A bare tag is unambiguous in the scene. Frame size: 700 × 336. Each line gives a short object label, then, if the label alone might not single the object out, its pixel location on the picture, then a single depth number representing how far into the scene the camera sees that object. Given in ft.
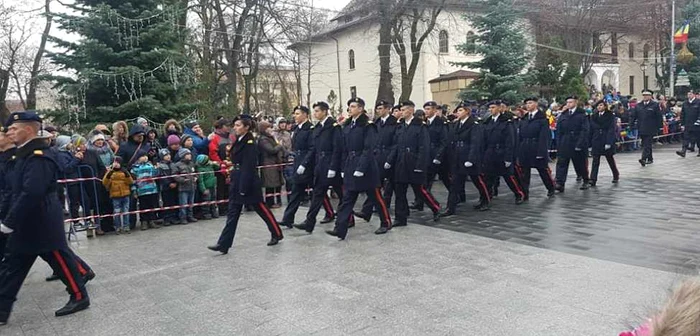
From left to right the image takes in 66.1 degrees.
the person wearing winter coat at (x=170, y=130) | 33.55
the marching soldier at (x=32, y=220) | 15.79
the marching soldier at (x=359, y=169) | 25.40
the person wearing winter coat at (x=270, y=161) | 36.22
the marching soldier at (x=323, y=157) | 26.78
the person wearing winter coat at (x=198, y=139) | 34.63
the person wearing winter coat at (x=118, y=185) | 28.84
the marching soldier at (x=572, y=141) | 37.09
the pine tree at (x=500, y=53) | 64.75
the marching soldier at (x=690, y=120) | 54.08
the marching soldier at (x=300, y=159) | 27.94
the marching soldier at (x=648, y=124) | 49.70
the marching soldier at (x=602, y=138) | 39.40
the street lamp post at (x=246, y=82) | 76.38
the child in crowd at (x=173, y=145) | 32.28
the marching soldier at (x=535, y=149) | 35.29
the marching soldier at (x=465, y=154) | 31.04
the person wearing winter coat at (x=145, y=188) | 30.09
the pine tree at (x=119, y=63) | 39.34
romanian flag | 95.45
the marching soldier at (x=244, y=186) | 23.32
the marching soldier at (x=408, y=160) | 27.91
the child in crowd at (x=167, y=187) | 31.04
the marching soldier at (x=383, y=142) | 29.19
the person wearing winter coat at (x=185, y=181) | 31.22
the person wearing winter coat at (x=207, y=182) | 32.48
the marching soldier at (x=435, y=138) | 32.69
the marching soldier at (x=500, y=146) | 33.12
